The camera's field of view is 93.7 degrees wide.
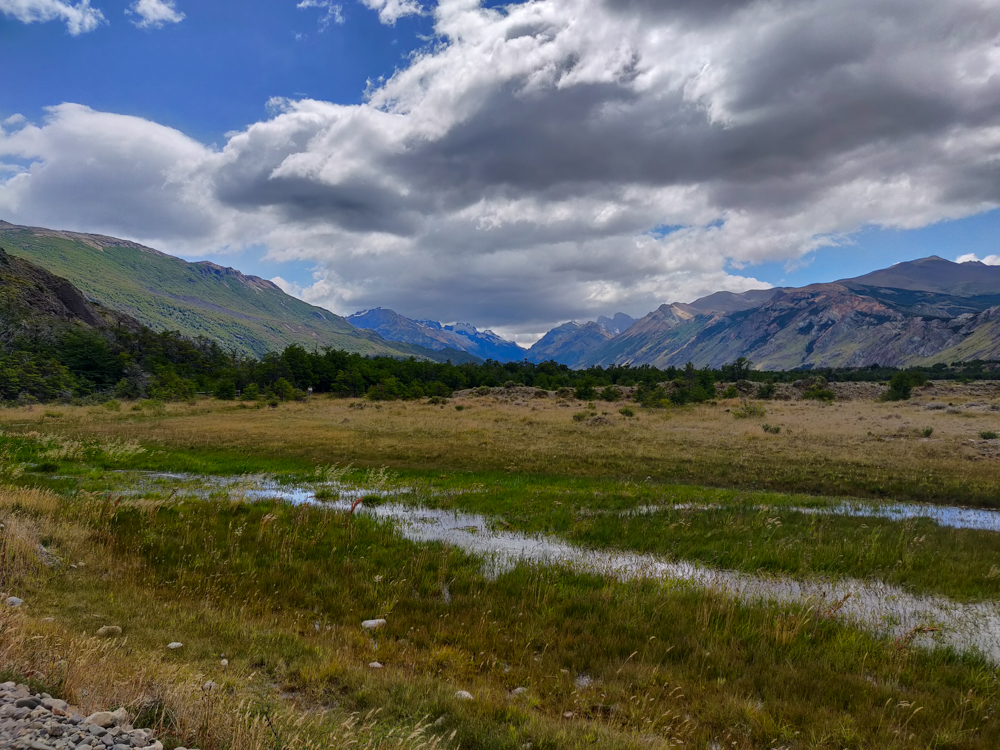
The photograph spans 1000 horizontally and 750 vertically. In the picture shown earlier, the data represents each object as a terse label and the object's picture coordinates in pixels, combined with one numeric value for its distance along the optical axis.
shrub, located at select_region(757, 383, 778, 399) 81.19
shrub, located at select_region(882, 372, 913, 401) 73.38
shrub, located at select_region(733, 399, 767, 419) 55.06
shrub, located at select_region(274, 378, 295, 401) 85.52
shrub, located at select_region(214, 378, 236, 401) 83.44
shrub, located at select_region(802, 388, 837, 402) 76.88
